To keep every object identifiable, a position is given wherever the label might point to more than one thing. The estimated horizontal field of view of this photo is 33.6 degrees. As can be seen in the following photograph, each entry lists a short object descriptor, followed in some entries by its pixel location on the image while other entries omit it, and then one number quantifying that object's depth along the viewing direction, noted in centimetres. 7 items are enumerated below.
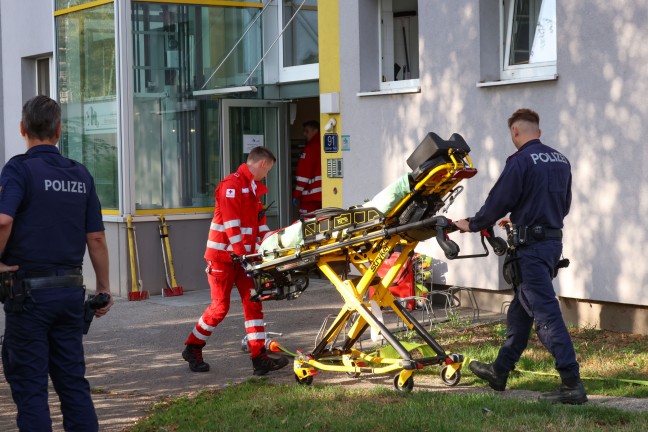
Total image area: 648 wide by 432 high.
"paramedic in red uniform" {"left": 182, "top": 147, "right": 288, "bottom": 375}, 877
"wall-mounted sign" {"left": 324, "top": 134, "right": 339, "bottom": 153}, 1320
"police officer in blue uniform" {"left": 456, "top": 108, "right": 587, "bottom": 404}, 727
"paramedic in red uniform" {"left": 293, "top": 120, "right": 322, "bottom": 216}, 1460
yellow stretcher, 729
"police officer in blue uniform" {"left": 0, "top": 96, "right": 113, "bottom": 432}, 589
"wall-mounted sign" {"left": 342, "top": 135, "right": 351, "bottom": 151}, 1302
